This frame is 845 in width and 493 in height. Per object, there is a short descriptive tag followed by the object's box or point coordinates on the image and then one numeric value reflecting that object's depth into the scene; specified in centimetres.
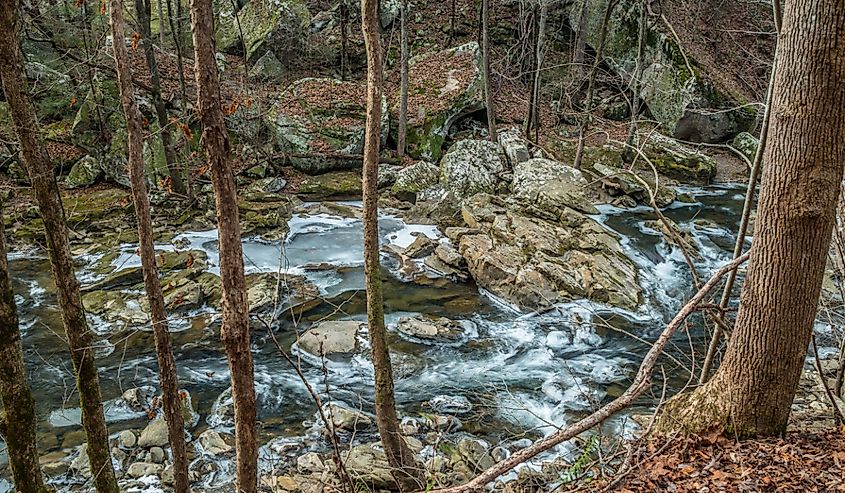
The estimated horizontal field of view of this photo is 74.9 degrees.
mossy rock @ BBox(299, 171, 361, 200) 1556
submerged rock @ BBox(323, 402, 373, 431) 689
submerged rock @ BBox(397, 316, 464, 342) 922
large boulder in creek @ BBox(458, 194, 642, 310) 1021
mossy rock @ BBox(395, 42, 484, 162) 1803
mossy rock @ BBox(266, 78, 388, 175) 1670
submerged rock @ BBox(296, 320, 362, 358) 871
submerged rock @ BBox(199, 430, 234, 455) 645
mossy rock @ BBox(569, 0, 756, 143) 1947
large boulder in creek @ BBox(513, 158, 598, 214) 1338
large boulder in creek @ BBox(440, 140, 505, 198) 1501
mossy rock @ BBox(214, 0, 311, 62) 2008
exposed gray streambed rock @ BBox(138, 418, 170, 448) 648
